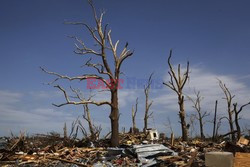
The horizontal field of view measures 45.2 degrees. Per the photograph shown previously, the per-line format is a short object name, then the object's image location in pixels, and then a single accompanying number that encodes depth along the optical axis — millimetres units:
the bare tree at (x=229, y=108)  26084
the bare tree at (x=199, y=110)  28709
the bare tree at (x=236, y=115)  20734
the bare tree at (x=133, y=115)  27834
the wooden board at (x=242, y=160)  7773
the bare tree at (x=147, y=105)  27156
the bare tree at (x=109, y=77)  14081
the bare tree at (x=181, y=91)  17936
